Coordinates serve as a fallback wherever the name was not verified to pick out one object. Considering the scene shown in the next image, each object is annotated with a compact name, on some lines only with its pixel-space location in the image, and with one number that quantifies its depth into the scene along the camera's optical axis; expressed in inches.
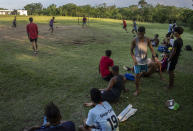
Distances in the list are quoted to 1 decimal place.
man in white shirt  110.3
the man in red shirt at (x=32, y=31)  370.1
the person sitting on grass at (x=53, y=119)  100.5
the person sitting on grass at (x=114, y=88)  174.7
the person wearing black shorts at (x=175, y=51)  200.1
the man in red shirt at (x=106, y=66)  233.3
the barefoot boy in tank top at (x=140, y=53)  189.7
